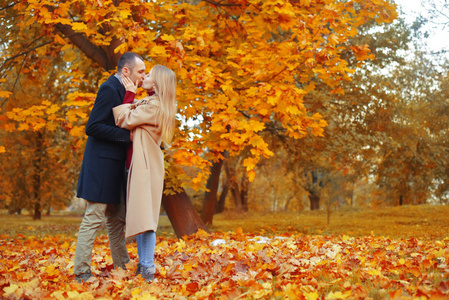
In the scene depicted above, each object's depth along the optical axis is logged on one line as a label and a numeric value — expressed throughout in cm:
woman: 373
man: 382
